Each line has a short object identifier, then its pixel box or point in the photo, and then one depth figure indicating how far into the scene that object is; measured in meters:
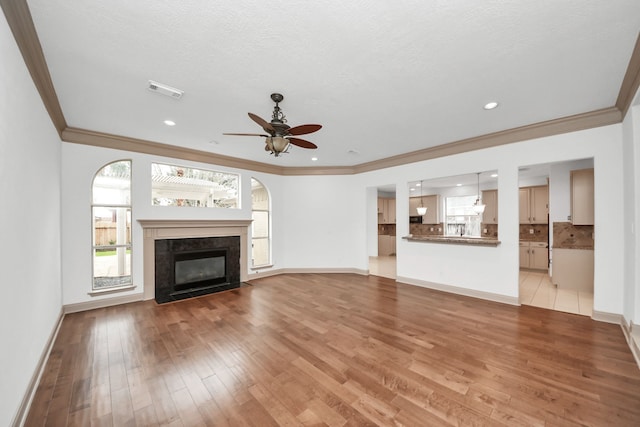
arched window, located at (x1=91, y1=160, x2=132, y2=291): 4.01
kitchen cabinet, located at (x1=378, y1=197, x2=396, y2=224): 9.94
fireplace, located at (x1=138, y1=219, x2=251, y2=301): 4.34
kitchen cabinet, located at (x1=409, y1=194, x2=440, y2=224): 9.00
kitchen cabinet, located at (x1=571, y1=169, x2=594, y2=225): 4.35
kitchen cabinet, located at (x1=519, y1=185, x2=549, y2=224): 6.51
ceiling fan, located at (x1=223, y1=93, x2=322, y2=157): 2.54
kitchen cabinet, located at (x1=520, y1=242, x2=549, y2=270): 6.28
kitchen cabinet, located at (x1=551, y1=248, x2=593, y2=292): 4.50
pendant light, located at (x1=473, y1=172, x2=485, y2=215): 6.31
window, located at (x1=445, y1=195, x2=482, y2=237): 8.36
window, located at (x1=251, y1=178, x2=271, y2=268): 6.00
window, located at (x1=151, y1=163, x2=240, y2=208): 4.62
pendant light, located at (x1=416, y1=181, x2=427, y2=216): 8.04
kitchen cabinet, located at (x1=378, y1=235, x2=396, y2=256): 9.82
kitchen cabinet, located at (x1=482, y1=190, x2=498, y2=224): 7.30
